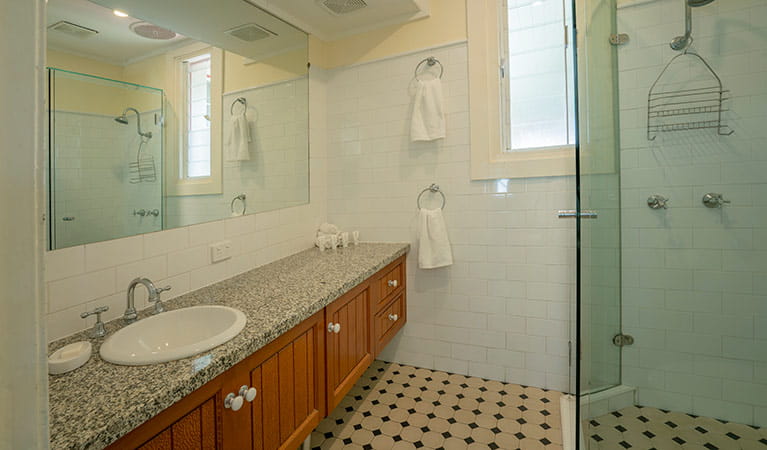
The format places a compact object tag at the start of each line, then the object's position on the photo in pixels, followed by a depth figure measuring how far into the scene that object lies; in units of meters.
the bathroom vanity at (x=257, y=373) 0.77
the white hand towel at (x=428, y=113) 2.30
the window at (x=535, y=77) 2.12
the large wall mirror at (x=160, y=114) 1.14
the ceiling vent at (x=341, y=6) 2.19
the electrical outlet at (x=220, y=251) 1.69
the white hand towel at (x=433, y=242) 2.29
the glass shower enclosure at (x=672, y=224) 1.11
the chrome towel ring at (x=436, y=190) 2.38
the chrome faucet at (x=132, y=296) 1.21
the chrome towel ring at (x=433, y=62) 2.34
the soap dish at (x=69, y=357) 0.88
